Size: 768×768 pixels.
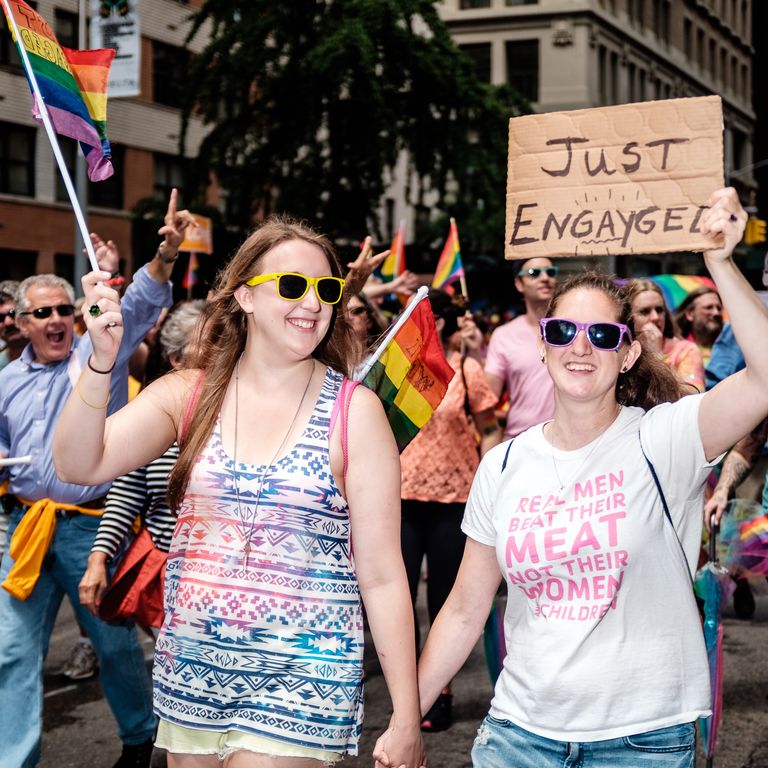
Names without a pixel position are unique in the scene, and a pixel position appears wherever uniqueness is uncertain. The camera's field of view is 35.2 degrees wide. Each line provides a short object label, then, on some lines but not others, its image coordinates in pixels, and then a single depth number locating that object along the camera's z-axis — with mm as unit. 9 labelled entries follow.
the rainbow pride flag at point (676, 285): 12289
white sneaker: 6609
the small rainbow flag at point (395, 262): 11367
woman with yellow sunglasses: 2824
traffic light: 22359
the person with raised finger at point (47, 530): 4566
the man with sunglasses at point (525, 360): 6305
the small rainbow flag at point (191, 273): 13625
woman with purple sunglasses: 2717
